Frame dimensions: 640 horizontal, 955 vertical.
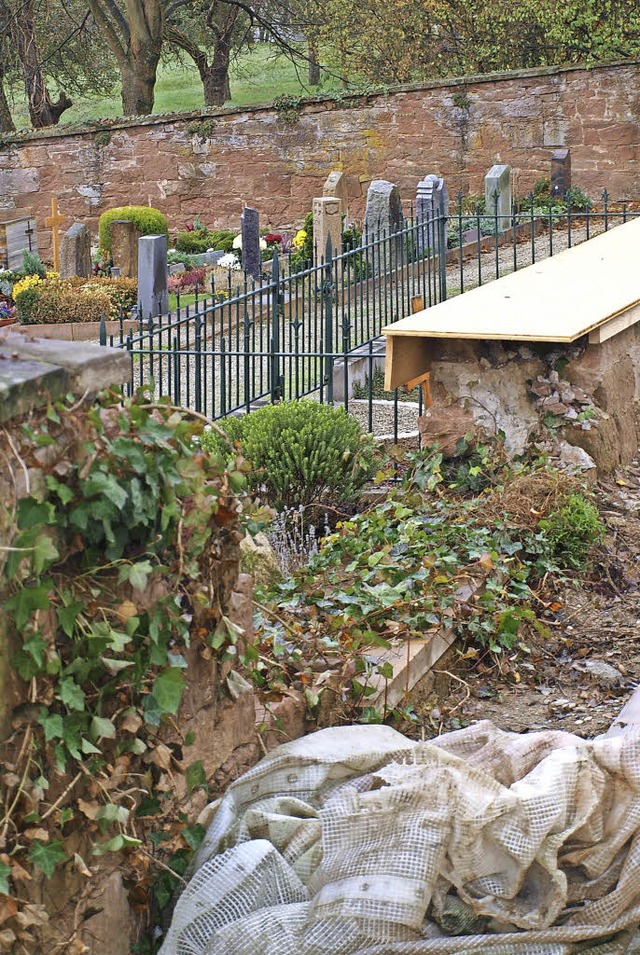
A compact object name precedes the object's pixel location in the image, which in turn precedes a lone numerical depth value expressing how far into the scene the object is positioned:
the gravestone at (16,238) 19.42
